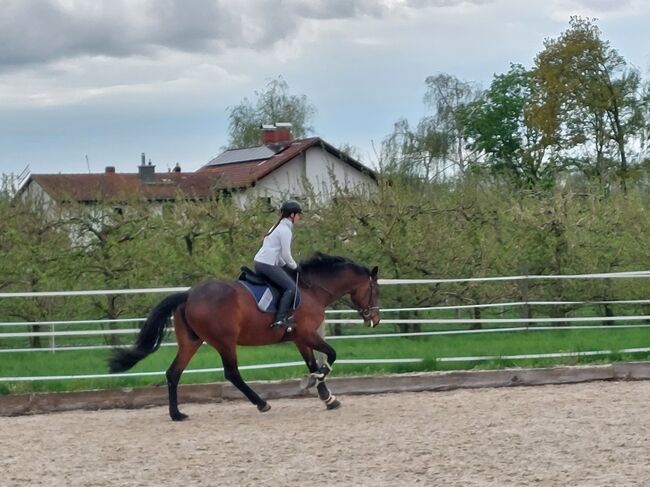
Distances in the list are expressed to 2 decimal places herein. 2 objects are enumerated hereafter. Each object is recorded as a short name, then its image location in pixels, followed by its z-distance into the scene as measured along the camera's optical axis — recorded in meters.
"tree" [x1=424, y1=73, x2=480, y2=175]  64.19
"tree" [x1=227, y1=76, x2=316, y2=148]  72.94
